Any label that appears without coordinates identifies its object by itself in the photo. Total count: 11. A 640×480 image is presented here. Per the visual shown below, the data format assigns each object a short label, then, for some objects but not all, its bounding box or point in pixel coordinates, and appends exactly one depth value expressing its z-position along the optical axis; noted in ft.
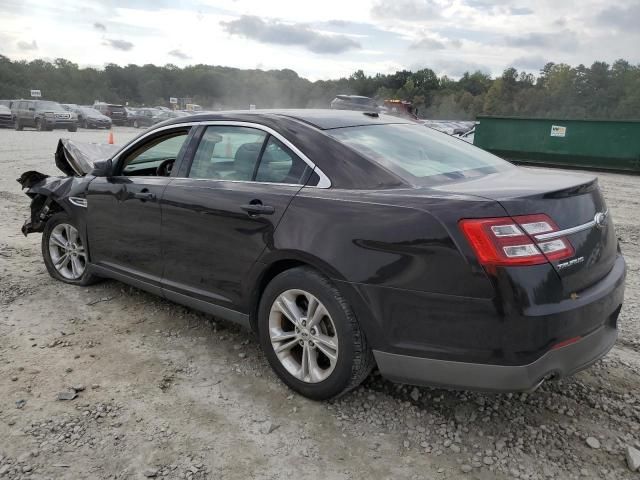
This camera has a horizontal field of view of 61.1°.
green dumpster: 53.21
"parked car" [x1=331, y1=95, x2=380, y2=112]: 66.64
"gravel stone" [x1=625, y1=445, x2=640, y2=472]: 7.98
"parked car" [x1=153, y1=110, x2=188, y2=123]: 116.45
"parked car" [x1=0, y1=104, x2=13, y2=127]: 96.07
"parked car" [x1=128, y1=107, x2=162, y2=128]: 125.08
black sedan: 7.64
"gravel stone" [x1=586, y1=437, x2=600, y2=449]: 8.51
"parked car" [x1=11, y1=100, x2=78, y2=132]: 92.53
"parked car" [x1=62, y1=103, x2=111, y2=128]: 107.86
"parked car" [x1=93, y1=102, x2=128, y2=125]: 123.51
